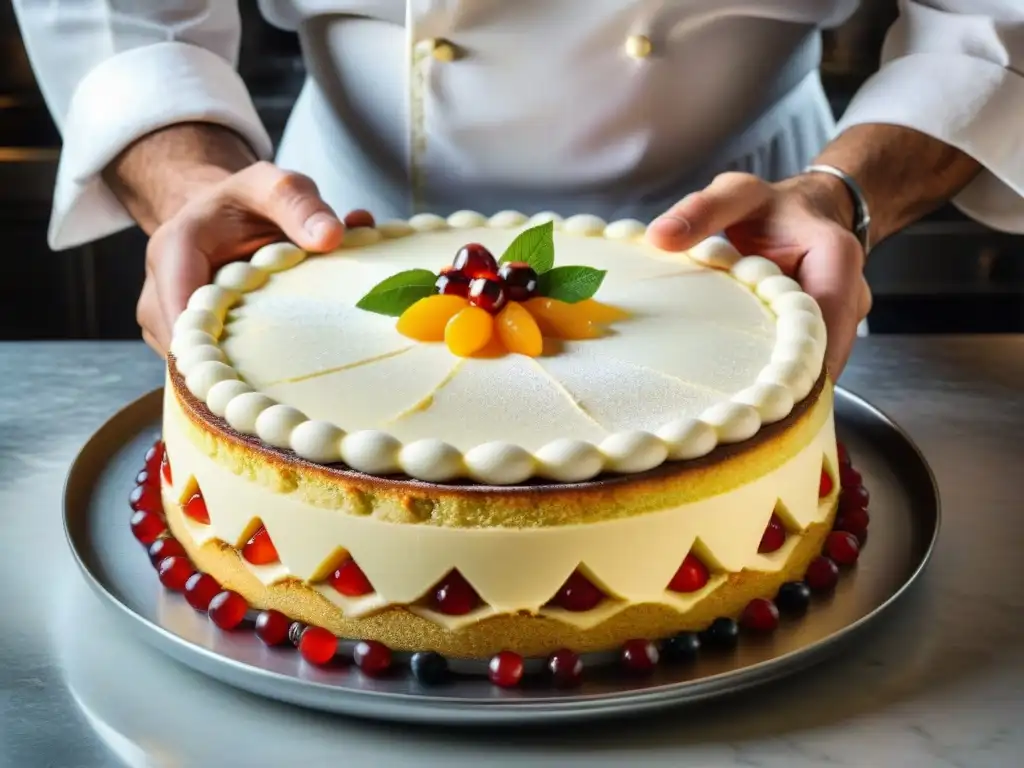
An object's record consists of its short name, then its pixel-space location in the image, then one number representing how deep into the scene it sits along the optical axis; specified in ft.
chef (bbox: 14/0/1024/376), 6.44
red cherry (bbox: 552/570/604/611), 4.17
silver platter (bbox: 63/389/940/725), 3.84
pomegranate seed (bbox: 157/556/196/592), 4.63
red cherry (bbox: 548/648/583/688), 4.05
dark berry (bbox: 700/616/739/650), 4.27
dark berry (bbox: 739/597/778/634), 4.36
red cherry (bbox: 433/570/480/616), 4.14
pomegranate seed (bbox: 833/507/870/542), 5.00
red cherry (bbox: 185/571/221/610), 4.50
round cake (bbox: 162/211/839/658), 4.09
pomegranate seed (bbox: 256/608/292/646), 4.27
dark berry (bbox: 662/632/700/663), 4.20
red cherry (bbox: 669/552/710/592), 4.29
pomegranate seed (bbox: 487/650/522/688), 4.02
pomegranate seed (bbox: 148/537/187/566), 4.77
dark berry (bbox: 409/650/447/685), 4.06
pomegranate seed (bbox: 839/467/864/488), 5.27
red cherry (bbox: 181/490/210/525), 4.72
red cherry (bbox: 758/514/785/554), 4.55
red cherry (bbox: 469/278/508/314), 4.82
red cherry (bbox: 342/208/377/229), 6.22
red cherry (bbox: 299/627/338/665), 4.17
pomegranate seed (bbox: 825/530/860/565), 4.79
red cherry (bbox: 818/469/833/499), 4.96
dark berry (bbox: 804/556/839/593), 4.62
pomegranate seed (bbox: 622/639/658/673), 4.12
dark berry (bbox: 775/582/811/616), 4.49
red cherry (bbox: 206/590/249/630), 4.37
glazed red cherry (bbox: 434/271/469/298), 4.99
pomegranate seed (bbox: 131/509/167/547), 4.96
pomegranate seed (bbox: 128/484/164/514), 5.13
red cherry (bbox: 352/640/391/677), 4.09
